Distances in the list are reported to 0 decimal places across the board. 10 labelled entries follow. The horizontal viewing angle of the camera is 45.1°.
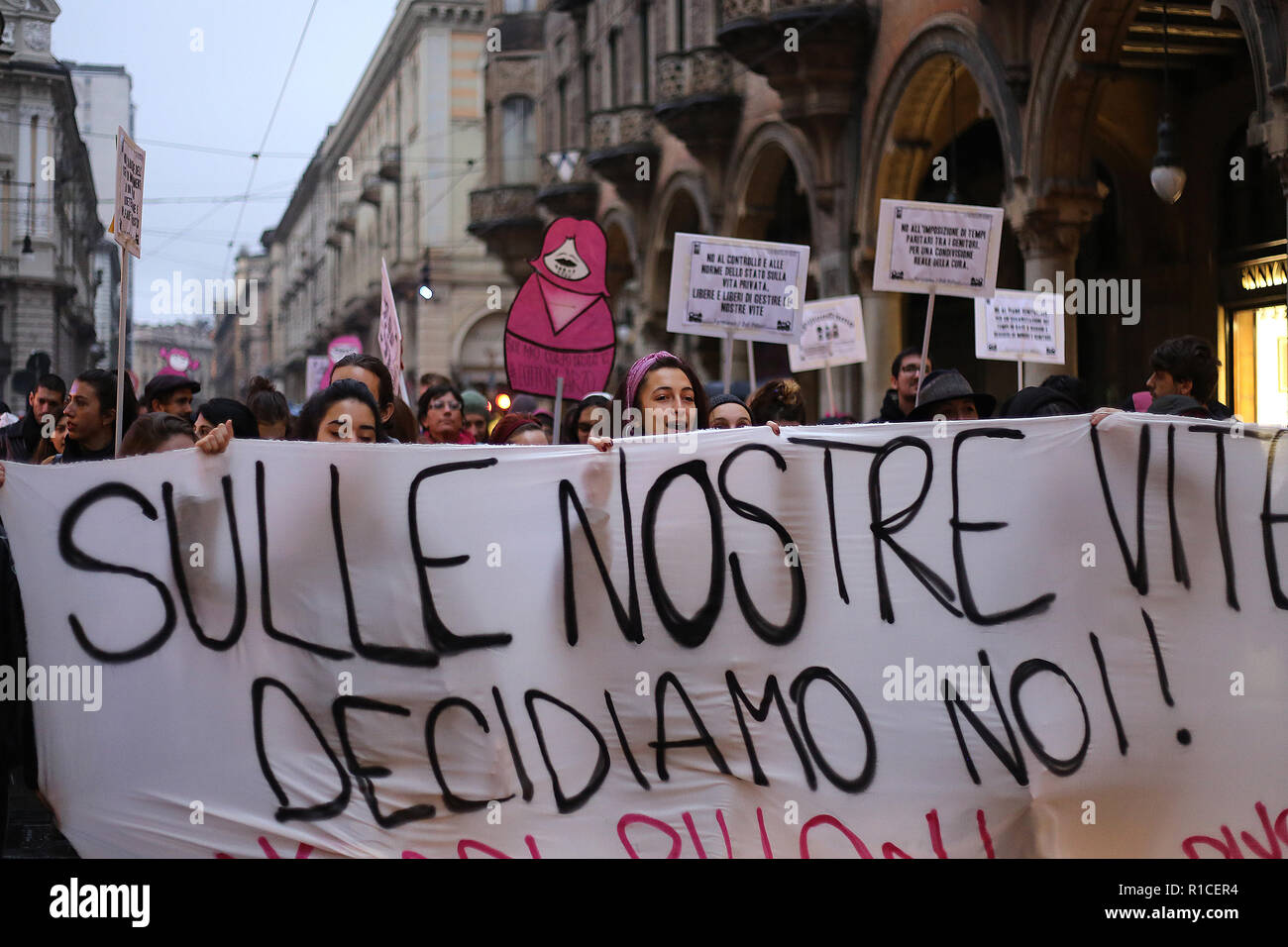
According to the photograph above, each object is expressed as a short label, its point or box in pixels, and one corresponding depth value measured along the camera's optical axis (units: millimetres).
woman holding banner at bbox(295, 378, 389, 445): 4969
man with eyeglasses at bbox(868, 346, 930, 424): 7508
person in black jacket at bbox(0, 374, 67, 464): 8430
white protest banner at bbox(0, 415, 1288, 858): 4387
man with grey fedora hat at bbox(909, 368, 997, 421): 6102
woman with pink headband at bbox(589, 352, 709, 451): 5238
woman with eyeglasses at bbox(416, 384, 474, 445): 8266
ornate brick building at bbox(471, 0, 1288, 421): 13703
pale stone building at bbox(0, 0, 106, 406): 26891
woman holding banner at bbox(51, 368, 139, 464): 6156
